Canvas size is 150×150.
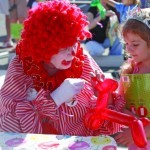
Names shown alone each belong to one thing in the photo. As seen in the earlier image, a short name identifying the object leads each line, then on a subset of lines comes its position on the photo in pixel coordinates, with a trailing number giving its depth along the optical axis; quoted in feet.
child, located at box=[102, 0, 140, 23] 14.96
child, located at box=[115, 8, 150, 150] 6.81
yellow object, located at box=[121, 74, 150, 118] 6.81
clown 6.36
